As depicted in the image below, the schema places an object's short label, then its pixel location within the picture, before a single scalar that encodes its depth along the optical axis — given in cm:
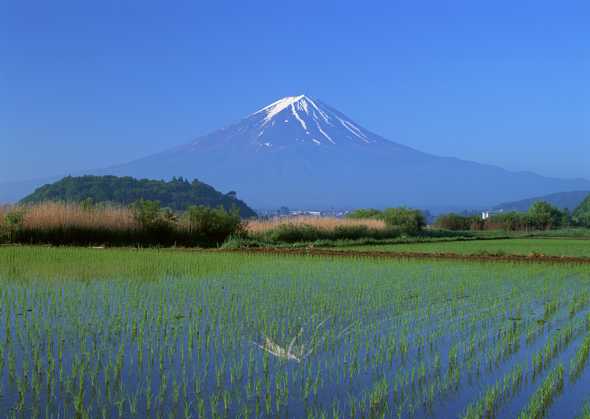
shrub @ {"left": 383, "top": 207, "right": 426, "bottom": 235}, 3000
